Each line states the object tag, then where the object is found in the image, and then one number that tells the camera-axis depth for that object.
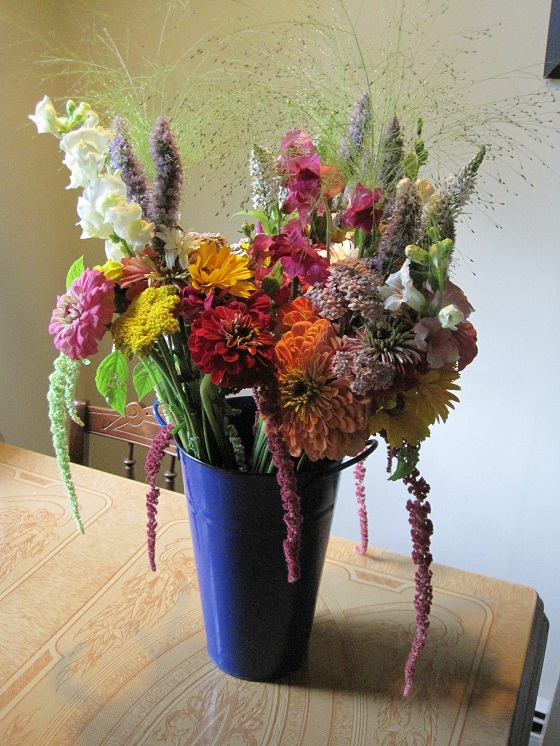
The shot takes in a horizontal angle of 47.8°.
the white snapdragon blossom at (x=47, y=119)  0.59
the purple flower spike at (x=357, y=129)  0.59
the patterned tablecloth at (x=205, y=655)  0.72
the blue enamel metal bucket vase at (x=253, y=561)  0.66
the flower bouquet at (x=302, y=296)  0.55
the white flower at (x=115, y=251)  0.63
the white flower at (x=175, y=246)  0.61
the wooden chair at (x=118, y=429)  1.38
